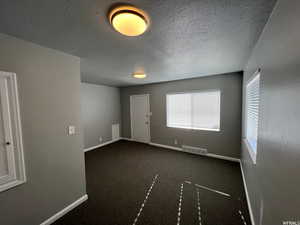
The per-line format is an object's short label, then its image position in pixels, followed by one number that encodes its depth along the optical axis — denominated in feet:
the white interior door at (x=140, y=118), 15.42
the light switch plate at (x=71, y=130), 5.80
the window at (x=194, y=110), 11.07
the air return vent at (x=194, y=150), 11.52
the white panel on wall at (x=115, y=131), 16.52
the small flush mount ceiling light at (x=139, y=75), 9.50
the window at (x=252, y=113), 5.33
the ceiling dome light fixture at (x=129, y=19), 3.00
